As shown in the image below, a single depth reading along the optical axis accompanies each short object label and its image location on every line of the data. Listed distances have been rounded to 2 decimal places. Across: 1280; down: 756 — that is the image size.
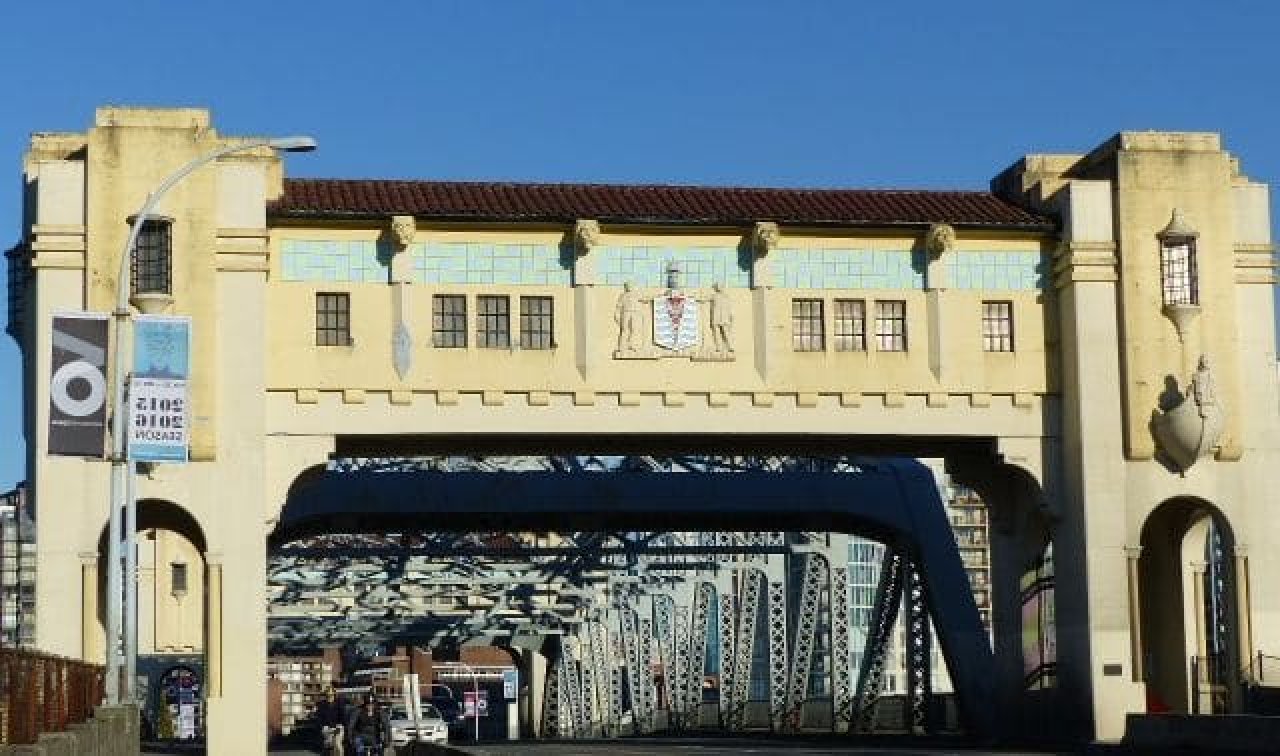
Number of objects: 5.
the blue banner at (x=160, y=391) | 34.91
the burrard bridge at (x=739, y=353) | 44.66
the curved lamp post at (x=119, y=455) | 34.91
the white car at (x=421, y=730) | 74.19
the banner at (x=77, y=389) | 31.94
